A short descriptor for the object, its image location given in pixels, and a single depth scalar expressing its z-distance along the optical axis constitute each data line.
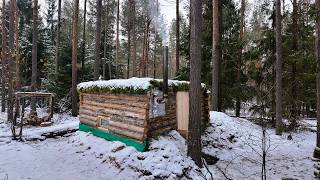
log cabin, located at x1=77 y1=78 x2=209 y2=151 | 6.44
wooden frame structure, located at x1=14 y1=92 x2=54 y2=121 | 9.58
